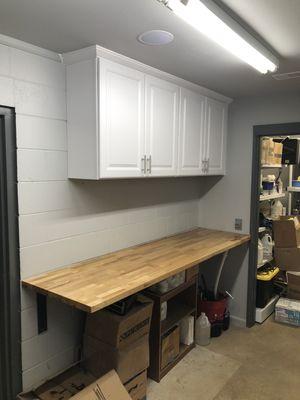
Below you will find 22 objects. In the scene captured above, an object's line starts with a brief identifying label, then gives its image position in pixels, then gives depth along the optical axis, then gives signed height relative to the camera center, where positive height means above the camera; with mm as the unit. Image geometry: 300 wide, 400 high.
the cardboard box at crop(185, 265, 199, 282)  2775 -866
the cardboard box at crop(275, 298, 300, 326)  3457 -1467
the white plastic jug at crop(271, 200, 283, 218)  4043 -448
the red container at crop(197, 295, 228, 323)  3221 -1331
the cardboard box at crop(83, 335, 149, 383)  2096 -1220
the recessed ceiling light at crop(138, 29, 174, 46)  1695 +708
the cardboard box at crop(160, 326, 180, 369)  2574 -1407
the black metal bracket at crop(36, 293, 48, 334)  2076 -897
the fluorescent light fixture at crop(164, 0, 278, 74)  1344 +657
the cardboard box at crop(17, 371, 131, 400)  1892 -1290
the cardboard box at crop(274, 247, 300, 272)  3793 -986
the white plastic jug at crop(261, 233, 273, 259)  3775 -837
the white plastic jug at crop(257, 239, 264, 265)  3541 -882
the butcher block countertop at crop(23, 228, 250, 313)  1785 -654
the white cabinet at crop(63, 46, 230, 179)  2016 +363
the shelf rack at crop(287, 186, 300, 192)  4449 -220
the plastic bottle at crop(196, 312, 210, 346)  3014 -1442
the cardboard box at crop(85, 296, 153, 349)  2064 -996
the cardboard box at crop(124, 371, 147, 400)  2195 -1454
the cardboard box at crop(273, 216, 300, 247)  3705 -677
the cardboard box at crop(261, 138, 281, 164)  3488 +232
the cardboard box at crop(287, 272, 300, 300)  3783 -1291
